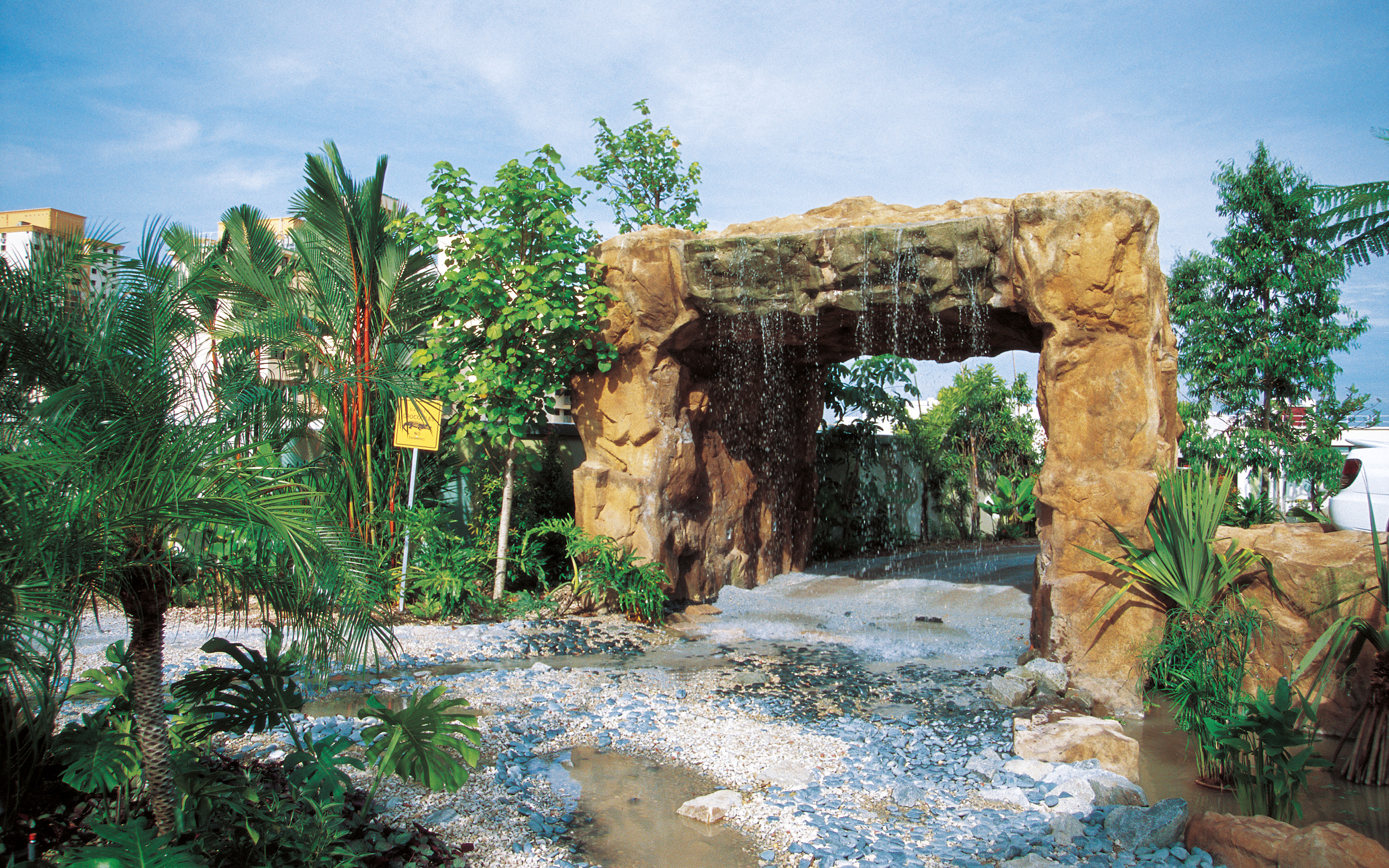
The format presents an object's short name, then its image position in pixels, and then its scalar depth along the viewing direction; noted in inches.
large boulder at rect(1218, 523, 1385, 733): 190.9
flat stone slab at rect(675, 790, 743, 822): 145.9
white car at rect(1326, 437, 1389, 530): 253.0
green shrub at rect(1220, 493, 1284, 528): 363.9
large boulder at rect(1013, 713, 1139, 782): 167.0
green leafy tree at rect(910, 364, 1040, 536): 571.5
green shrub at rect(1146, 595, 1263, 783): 183.6
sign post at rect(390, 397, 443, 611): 281.4
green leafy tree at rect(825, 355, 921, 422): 503.8
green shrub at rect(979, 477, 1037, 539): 556.4
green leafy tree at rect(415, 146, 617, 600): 293.4
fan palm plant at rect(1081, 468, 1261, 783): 203.2
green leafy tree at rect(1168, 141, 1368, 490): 351.3
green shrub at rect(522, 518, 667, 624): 300.2
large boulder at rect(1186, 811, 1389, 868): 114.4
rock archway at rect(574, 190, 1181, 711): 231.9
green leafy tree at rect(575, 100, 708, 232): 454.6
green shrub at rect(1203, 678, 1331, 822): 134.8
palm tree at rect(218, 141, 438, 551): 299.6
